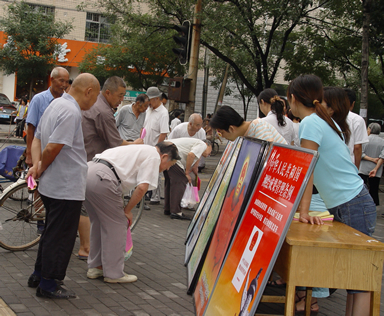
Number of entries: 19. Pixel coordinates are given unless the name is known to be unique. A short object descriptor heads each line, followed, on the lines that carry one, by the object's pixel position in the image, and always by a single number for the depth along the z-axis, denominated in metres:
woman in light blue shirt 3.19
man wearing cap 8.35
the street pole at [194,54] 12.70
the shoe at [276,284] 4.49
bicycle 5.06
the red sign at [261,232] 2.49
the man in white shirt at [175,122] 15.05
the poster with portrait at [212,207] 4.05
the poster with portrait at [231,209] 3.13
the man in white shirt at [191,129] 8.09
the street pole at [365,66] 11.59
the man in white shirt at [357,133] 5.74
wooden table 2.56
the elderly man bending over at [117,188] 4.08
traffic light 11.49
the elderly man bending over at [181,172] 7.48
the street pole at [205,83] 24.38
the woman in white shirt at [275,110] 5.68
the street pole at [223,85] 25.90
